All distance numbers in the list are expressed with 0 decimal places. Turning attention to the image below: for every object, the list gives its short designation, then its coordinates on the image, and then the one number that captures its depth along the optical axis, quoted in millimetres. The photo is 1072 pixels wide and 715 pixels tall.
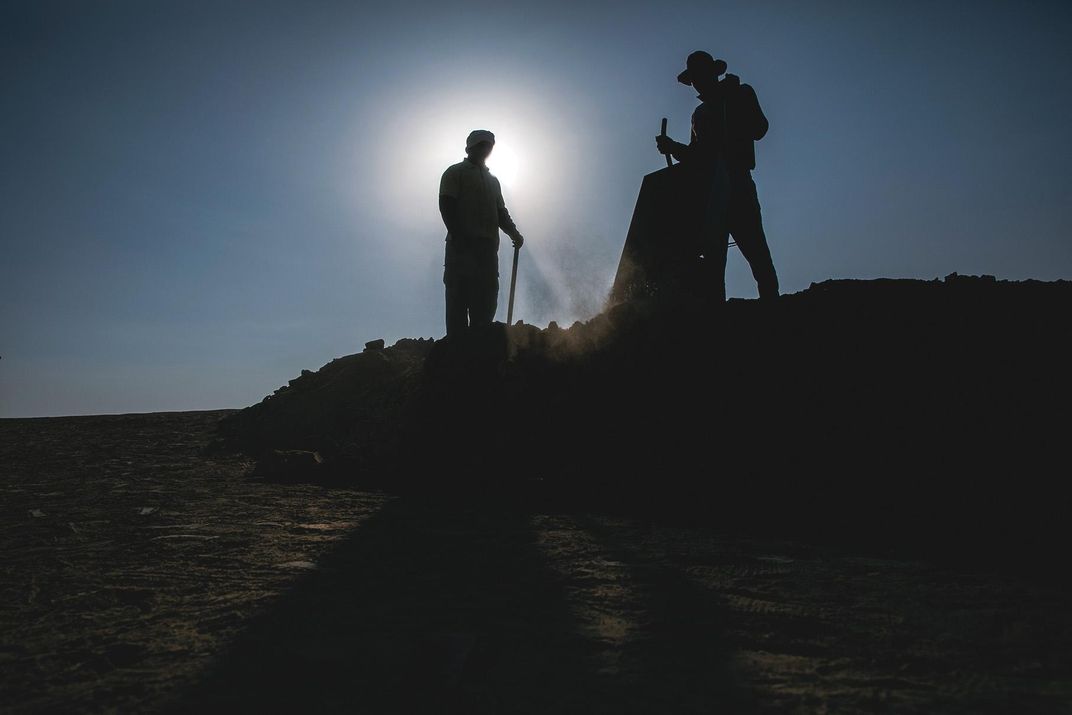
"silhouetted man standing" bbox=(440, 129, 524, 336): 5816
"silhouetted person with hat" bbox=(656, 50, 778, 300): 4805
